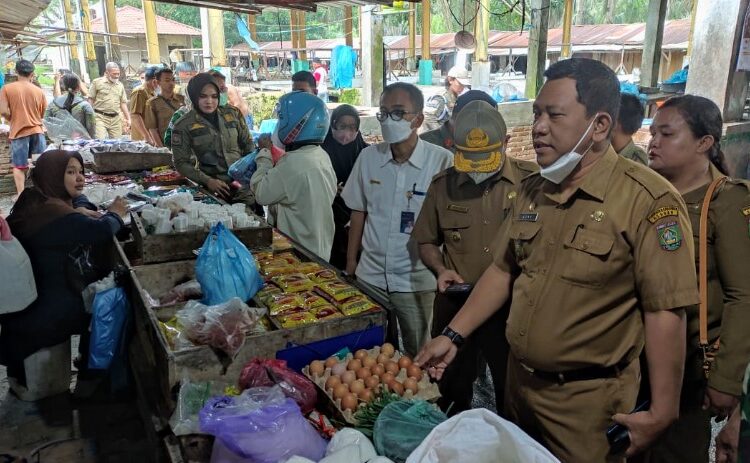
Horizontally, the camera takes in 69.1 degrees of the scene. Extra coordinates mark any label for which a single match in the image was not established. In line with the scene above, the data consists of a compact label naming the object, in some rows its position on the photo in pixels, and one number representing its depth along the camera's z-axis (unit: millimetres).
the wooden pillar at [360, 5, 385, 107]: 13750
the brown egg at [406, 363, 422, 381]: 2275
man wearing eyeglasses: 3182
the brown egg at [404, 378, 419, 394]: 2225
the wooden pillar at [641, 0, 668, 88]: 8870
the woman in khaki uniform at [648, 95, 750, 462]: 2045
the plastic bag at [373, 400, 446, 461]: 1830
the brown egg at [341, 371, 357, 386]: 2258
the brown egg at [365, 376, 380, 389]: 2217
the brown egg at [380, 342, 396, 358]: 2457
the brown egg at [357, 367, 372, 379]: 2278
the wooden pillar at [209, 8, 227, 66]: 16234
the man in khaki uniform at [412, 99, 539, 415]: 2730
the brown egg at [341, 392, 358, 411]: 2139
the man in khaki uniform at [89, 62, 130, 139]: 10555
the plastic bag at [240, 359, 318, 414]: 2178
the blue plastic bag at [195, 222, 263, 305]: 2768
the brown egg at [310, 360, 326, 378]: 2354
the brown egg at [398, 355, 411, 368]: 2350
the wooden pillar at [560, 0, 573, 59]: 23709
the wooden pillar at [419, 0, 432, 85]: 23084
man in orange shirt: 8531
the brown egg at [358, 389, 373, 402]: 2164
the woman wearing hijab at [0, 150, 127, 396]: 3408
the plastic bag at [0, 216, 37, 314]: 3139
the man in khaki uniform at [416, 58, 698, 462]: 1673
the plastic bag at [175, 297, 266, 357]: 2352
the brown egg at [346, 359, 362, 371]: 2332
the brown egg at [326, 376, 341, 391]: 2232
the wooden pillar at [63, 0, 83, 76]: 22375
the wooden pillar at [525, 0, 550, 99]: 10641
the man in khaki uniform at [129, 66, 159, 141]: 7979
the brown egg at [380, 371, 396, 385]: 2232
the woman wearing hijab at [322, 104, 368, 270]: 4805
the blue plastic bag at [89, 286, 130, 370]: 3389
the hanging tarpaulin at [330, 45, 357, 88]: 19720
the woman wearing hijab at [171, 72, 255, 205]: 4953
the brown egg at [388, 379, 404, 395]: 2211
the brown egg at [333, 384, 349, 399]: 2180
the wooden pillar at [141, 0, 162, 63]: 19219
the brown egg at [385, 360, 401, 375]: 2322
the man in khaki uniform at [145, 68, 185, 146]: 7291
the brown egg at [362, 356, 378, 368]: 2347
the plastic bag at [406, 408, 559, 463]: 1549
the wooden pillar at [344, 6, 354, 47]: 26869
